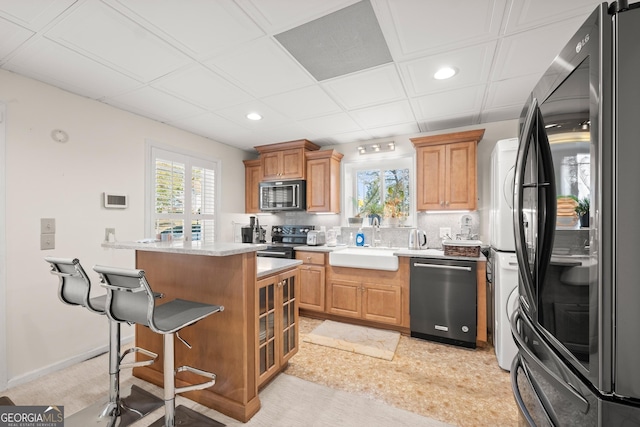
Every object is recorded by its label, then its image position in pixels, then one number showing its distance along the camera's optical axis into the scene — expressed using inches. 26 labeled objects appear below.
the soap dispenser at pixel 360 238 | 160.7
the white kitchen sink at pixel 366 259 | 128.2
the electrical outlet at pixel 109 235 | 112.0
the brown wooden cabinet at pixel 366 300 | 129.2
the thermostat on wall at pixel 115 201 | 112.1
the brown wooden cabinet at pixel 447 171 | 129.2
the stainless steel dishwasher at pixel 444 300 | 113.6
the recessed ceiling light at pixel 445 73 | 85.8
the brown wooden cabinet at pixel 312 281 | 145.0
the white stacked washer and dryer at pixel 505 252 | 97.3
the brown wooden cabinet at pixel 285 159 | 163.2
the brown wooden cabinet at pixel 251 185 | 186.4
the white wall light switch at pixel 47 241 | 94.1
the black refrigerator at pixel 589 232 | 21.5
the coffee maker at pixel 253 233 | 177.3
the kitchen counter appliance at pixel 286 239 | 156.5
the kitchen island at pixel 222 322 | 73.3
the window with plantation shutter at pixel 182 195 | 134.3
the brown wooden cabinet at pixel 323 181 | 160.1
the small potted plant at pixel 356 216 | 162.6
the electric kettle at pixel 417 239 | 137.7
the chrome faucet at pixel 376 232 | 156.5
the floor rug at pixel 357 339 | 113.3
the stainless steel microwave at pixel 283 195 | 163.8
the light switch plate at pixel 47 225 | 94.1
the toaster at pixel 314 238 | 159.5
